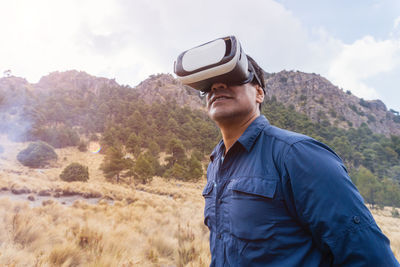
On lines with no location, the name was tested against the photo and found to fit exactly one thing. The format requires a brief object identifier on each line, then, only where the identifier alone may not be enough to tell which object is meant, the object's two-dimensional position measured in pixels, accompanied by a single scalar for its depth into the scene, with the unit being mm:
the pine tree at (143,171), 19953
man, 813
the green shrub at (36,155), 25938
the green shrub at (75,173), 18812
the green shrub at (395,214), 19100
